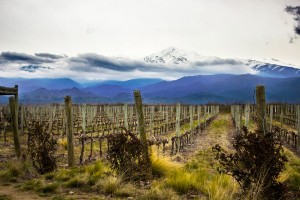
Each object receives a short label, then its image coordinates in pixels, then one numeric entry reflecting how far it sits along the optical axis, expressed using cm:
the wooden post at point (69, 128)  1155
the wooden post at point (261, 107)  736
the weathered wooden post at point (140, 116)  976
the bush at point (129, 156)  925
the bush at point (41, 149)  1063
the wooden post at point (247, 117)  2088
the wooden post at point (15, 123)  1219
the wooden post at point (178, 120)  2018
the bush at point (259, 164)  678
